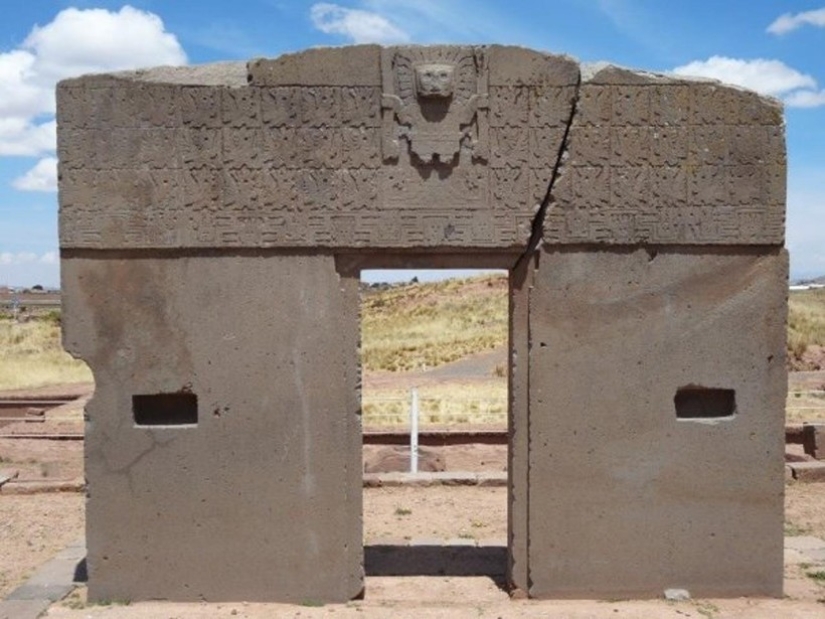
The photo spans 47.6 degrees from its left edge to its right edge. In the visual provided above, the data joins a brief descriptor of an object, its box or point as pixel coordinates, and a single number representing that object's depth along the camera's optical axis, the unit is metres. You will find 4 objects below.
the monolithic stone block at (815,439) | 12.07
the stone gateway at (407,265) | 6.06
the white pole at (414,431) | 10.84
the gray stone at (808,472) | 10.51
